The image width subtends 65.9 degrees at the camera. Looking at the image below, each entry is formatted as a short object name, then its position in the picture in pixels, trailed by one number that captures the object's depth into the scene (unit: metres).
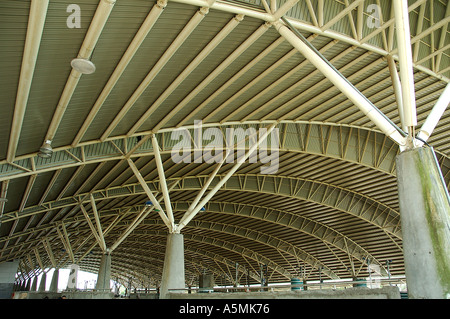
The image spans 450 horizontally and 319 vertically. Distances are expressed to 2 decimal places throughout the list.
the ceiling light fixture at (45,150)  17.22
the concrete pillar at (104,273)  38.93
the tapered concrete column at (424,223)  8.65
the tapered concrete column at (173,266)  20.97
